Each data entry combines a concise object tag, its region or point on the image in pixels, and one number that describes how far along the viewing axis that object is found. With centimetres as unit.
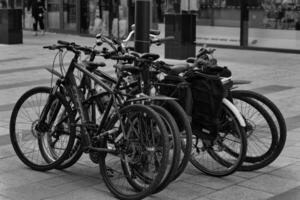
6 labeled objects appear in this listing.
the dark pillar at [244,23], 1580
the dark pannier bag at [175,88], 477
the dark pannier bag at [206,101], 473
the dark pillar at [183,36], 1326
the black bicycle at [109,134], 427
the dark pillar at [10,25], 1647
